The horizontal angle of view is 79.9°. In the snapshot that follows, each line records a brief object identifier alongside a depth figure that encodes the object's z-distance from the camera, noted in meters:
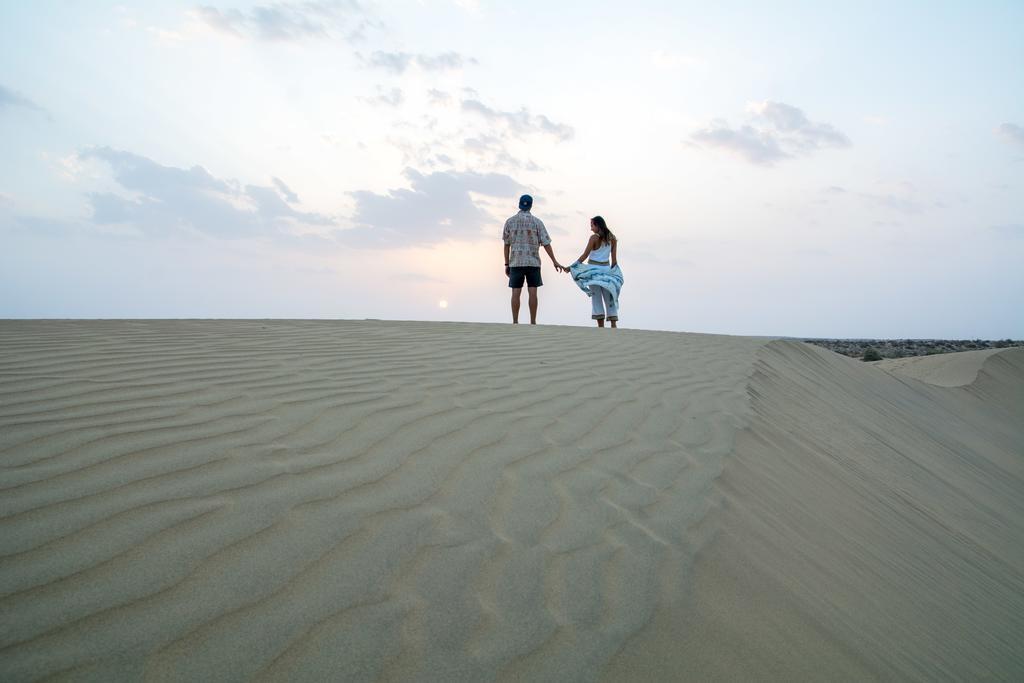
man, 10.12
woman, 10.81
